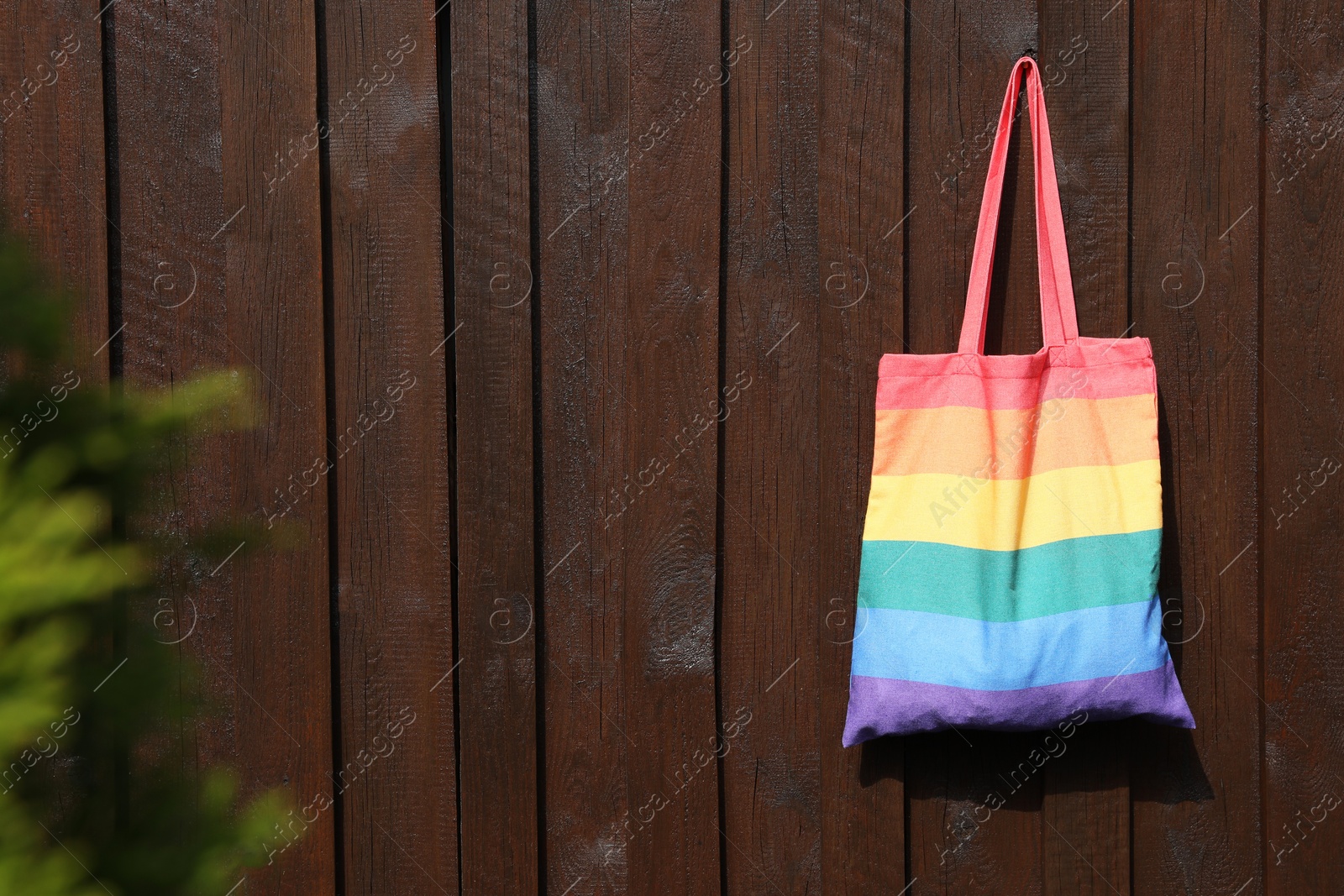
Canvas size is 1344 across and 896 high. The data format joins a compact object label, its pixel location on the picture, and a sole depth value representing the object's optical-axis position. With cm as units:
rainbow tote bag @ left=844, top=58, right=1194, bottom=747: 466
